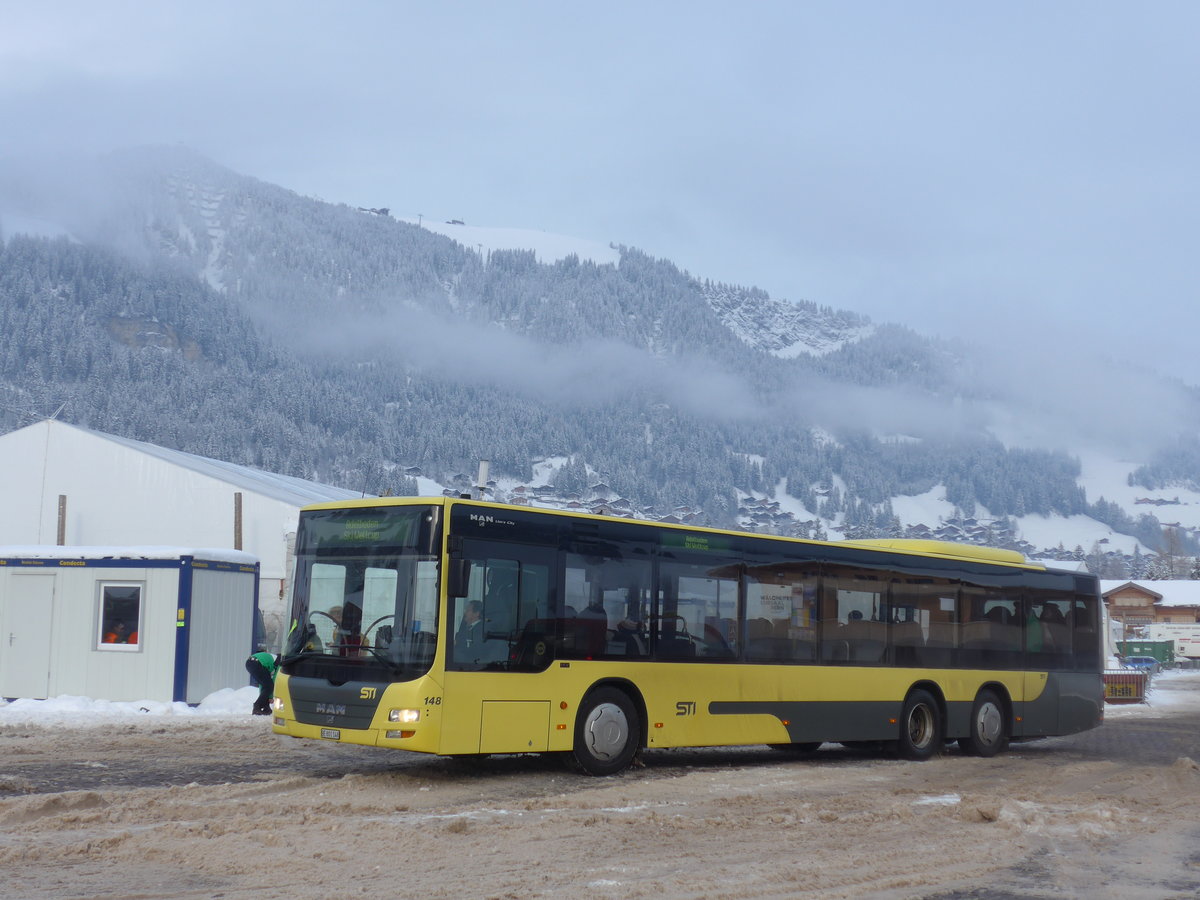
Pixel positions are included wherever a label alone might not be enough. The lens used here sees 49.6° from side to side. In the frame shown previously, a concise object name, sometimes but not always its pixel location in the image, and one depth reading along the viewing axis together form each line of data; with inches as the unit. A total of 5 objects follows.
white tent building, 1486.2
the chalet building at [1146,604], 4320.9
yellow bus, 477.7
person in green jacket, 775.1
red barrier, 1391.5
